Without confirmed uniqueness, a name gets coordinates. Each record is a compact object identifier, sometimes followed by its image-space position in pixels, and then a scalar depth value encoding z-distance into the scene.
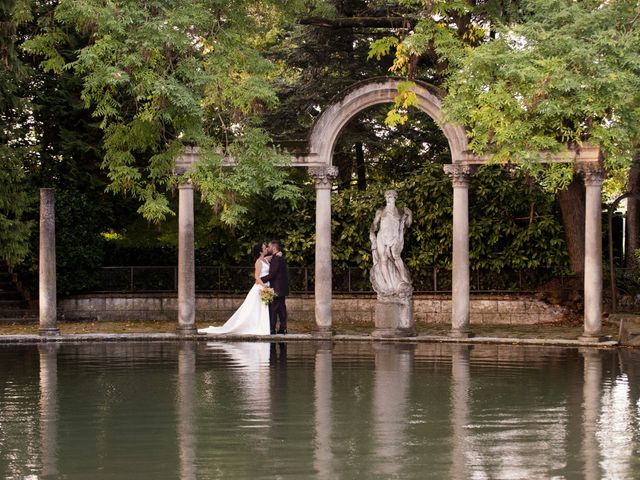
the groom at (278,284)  23.89
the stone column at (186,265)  23.55
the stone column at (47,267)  23.16
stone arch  22.97
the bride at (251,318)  24.05
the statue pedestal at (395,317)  23.08
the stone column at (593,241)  22.06
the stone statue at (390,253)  23.28
